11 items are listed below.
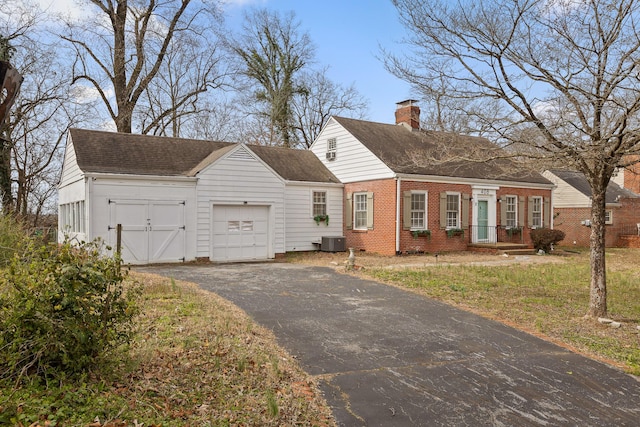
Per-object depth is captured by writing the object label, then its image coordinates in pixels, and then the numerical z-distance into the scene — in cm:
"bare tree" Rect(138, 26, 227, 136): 2631
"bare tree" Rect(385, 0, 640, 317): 709
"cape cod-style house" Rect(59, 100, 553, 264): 1462
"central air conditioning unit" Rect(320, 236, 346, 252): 1855
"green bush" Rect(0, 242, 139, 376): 366
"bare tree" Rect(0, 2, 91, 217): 2095
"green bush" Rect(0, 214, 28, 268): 868
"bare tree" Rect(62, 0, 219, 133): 2353
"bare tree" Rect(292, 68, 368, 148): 3334
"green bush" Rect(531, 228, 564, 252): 2014
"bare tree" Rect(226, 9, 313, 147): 3212
